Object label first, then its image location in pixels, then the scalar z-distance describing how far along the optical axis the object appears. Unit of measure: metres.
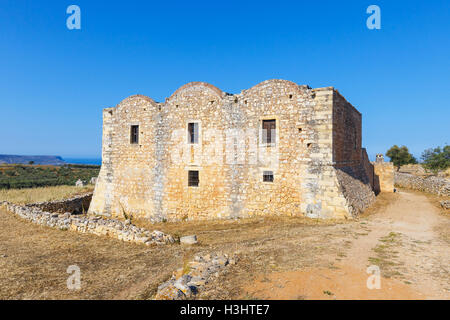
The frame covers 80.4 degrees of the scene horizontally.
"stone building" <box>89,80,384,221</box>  12.65
